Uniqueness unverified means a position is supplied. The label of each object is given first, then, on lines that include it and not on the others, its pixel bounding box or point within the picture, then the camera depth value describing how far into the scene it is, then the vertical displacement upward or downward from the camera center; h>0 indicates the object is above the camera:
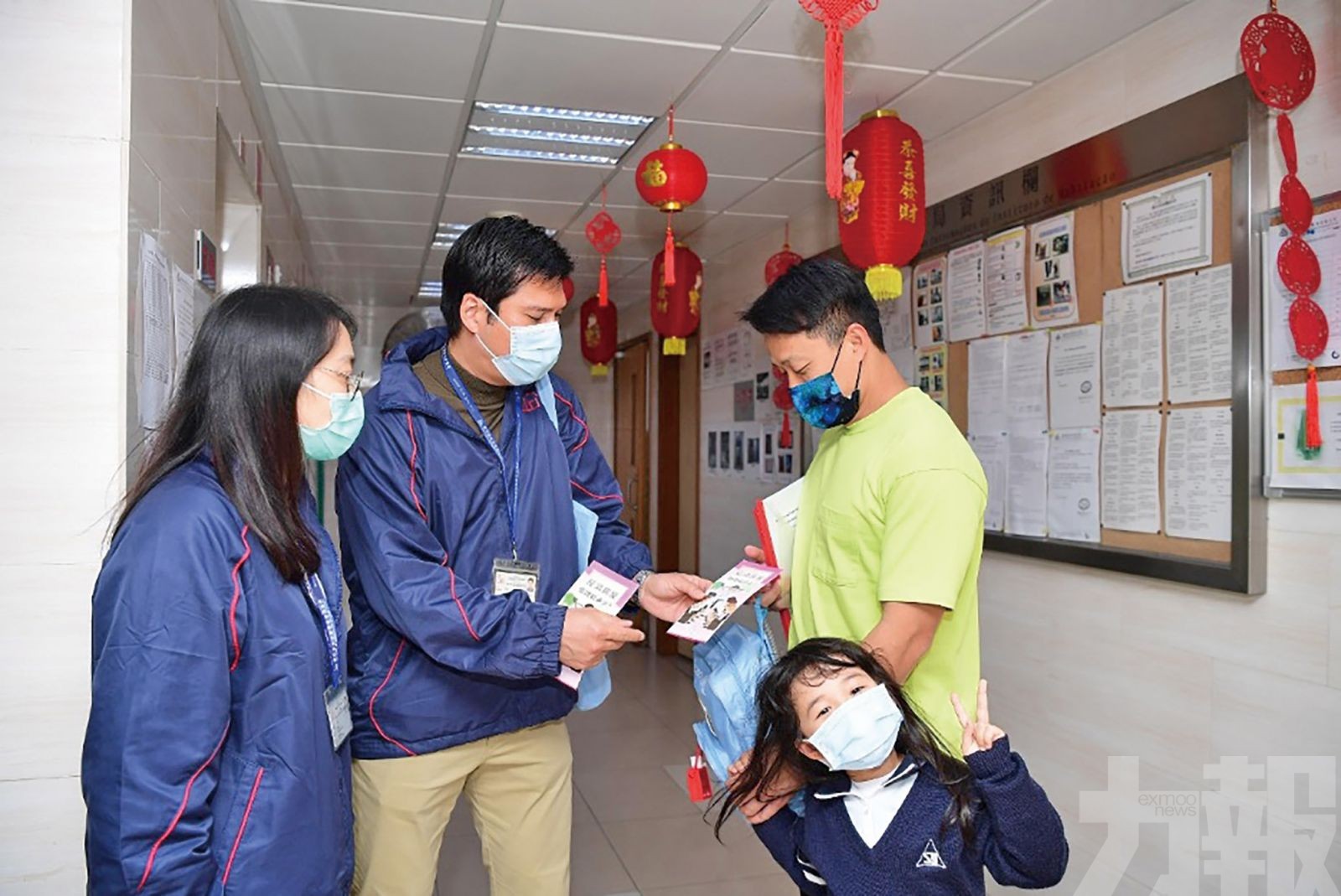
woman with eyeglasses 1.04 -0.23
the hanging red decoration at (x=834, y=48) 2.02 +0.84
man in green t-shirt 1.46 -0.09
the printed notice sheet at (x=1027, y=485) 2.97 -0.12
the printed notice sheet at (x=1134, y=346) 2.55 +0.28
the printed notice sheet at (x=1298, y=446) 2.07 +0.00
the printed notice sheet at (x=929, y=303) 3.49 +0.53
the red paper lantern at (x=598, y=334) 6.14 +0.72
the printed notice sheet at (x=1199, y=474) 2.34 -0.07
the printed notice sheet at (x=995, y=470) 3.15 -0.08
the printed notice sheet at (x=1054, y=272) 2.85 +0.53
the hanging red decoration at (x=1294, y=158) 2.10 +0.65
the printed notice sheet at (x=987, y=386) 3.15 +0.20
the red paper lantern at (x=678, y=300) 4.54 +0.70
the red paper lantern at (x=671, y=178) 3.06 +0.86
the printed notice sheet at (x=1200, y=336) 2.34 +0.28
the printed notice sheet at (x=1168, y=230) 2.41 +0.57
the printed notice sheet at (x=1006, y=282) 3.07 +0.54
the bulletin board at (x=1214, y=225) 2.25 +0.59
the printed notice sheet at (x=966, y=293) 3.26 +0.54
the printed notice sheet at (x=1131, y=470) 2.56 -0.06
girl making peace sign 1.26 -0.49
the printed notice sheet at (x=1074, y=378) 2.77 +0.20
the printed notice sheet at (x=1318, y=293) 2.07 +0.35
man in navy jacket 1.58 -0.24
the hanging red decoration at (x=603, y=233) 3.96 +0.89
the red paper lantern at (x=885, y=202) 2.85 +0.74
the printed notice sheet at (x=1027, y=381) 2.96 +0.21
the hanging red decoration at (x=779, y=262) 4.28 +0.82
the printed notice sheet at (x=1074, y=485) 2.77 -0.11
